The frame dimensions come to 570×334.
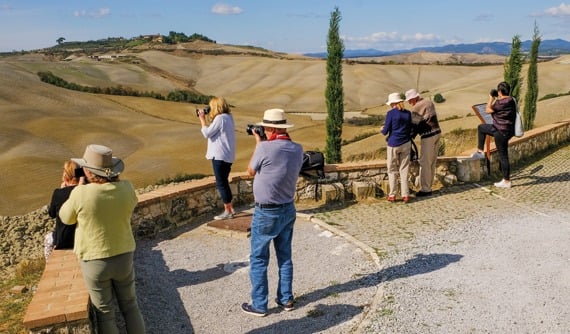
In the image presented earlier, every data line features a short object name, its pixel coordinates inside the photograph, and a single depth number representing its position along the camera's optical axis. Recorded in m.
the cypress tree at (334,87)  16.44
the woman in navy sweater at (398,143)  8.64
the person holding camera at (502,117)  9.52
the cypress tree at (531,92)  21.12
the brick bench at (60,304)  3.87
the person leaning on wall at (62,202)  5.25
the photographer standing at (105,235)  3.93
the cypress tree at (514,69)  19.00
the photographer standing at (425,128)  9.15
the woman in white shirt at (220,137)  7.34
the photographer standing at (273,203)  4.93
